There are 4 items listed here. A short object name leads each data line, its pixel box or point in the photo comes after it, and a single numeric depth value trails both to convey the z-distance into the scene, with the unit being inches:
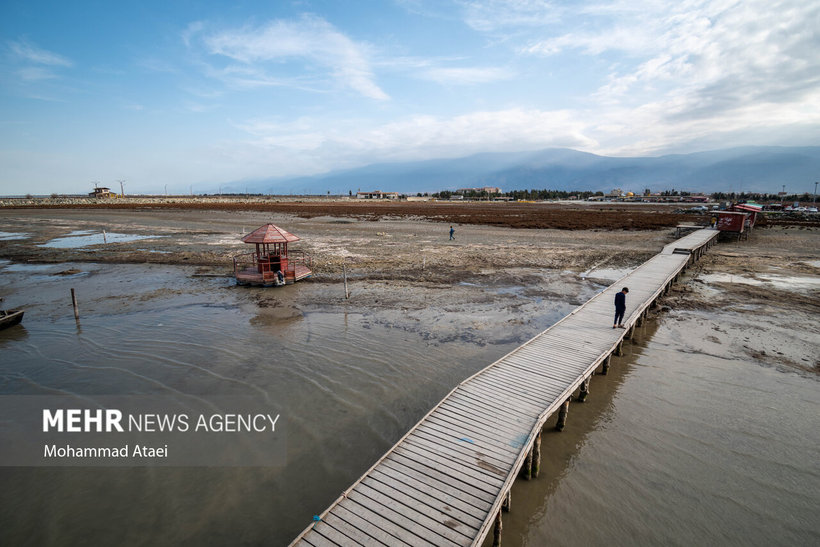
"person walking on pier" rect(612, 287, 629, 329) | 529.5
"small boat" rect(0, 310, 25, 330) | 599.8
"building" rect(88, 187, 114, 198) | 6118.6
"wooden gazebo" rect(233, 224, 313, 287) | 863.7
